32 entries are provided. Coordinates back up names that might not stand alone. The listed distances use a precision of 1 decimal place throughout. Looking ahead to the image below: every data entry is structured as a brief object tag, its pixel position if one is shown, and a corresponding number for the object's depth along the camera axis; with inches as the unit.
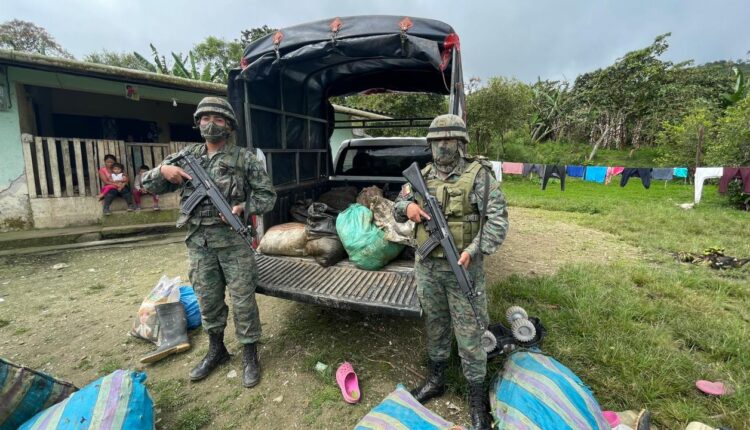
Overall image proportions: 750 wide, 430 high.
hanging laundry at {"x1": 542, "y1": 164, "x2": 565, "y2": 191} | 340.5
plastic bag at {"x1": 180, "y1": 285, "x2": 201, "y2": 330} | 121.3
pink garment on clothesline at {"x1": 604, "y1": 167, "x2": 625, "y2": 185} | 376.5
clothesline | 303.7
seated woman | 237.6
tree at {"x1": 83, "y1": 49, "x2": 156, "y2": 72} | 949.8
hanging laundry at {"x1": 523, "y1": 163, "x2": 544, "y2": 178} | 351.6
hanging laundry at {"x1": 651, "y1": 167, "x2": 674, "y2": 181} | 358.9
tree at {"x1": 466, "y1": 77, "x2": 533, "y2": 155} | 555.2
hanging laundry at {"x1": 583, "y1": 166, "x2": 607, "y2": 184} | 393.1
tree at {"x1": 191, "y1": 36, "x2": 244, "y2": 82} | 981.8
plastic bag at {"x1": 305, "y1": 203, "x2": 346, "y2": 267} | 119.8
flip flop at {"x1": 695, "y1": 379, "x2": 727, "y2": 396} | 85.7
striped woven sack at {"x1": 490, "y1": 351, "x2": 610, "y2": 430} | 69.3
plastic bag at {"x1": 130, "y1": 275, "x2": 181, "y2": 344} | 114.5
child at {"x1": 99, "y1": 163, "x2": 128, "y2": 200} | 236.6
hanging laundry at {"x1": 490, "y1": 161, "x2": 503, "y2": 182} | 335.4
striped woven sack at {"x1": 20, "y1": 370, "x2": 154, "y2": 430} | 63.3
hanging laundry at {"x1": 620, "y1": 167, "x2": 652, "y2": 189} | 348.5
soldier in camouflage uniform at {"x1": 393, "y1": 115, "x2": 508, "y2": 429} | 79.6
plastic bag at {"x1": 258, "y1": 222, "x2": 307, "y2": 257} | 125.3
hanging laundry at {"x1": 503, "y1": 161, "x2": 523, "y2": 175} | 366.6
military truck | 101.6
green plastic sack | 115.5
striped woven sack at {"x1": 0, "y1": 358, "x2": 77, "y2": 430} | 67.0
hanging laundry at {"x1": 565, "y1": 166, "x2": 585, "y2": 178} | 398.2
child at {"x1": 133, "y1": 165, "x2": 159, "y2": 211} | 250.4
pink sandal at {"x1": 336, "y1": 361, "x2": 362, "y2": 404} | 88.7
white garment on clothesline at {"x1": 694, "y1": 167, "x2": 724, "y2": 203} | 310.0
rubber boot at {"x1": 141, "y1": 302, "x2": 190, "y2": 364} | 105.9
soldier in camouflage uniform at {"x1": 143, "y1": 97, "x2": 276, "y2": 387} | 93.7
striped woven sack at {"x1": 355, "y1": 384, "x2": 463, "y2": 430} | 66.1
